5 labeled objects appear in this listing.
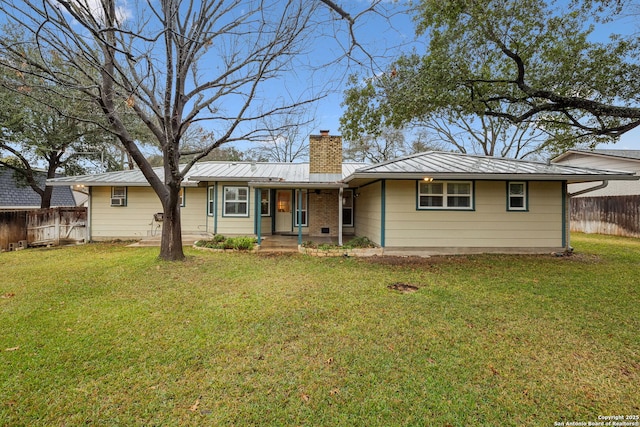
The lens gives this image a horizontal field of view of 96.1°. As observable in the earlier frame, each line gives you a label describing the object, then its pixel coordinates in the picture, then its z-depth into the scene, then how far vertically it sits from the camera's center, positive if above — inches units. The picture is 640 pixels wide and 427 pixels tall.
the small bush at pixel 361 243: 360.5 -38.1
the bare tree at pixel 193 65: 217.0 +129.7
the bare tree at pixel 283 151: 963.3 +221.8
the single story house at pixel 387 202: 347.3 +16.6
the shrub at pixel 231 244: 371.9 -39.6
